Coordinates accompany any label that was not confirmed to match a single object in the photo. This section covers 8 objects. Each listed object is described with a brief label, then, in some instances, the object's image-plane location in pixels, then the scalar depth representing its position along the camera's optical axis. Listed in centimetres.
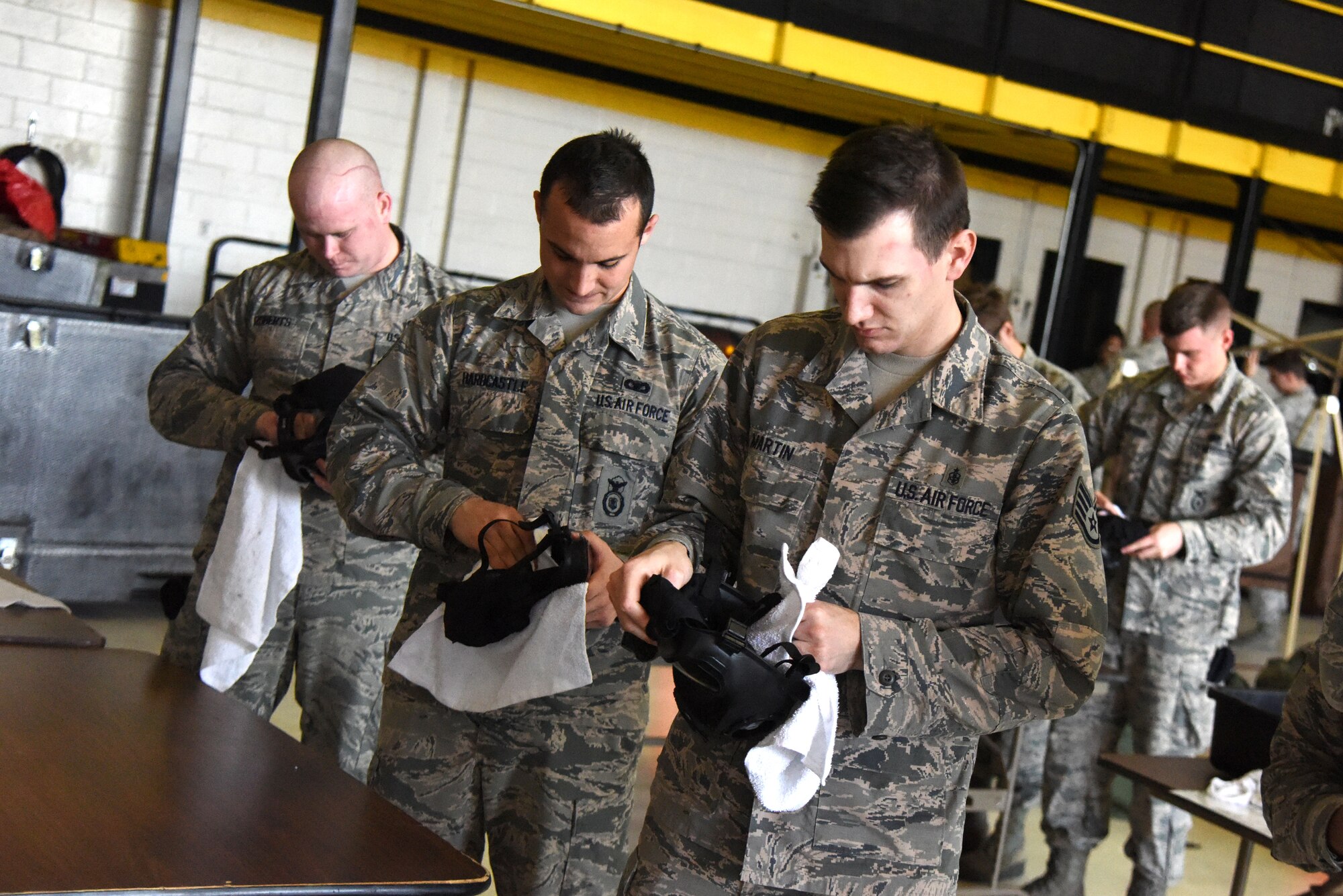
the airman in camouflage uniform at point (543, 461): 213
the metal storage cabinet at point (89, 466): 489
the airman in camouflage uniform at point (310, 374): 272
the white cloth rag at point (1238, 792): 263
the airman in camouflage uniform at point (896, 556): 153
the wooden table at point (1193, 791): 254
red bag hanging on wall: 623
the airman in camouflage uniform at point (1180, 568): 361
